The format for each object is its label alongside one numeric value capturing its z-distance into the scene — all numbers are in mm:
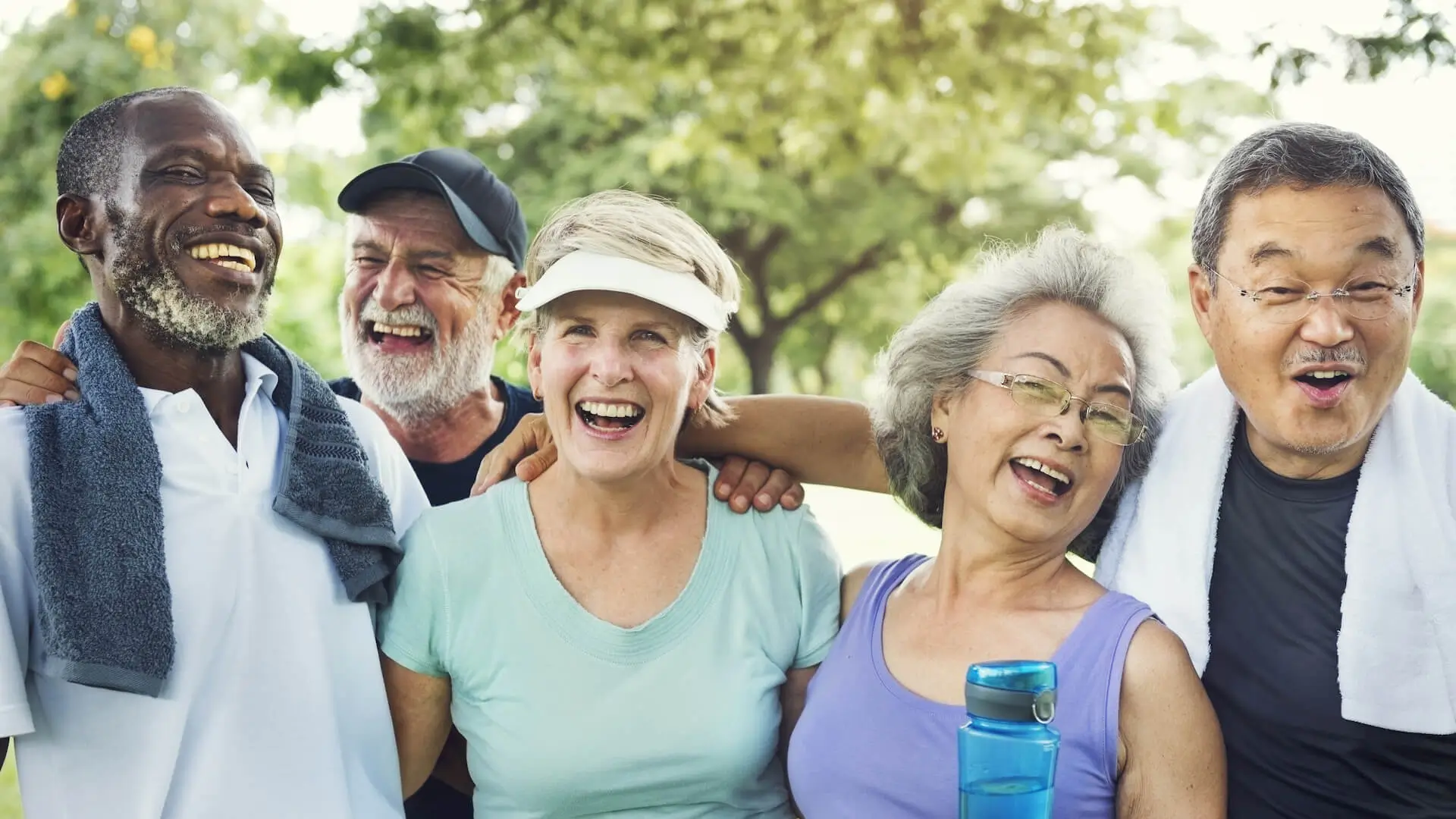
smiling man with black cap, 3594
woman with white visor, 2465
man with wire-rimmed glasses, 2373
